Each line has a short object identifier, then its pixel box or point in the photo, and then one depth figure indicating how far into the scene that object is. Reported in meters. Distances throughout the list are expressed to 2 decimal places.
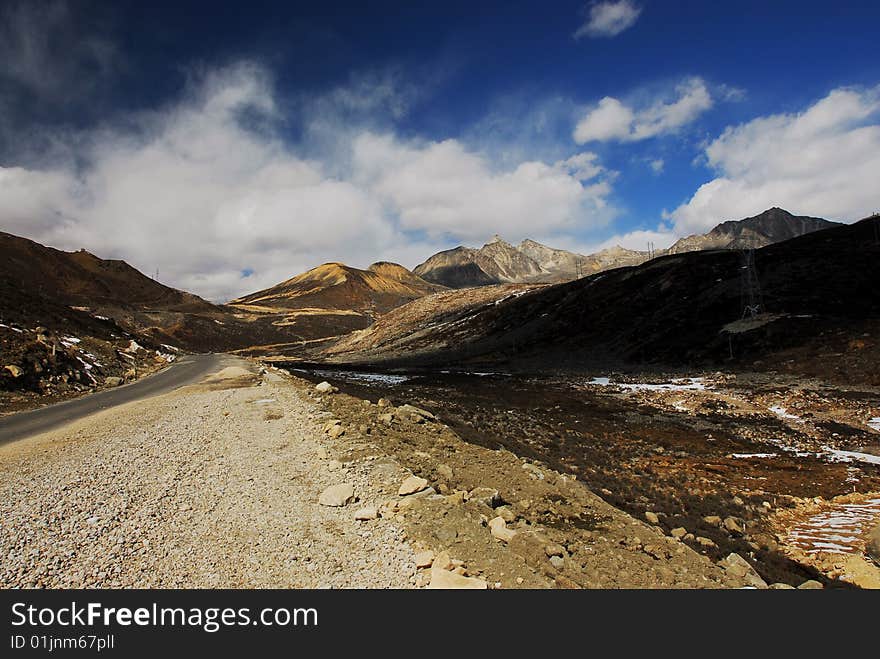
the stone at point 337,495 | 8.30
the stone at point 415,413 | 16.26
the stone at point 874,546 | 9.66
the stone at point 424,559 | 6.02
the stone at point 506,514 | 7.44
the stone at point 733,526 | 11.20
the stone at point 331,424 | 14.04
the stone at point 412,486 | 8.50
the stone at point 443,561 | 5.85
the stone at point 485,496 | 8.11
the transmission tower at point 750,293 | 52.81
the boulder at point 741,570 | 6.33
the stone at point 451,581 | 5.41
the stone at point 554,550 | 6.39
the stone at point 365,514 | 7.58
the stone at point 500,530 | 6.79
